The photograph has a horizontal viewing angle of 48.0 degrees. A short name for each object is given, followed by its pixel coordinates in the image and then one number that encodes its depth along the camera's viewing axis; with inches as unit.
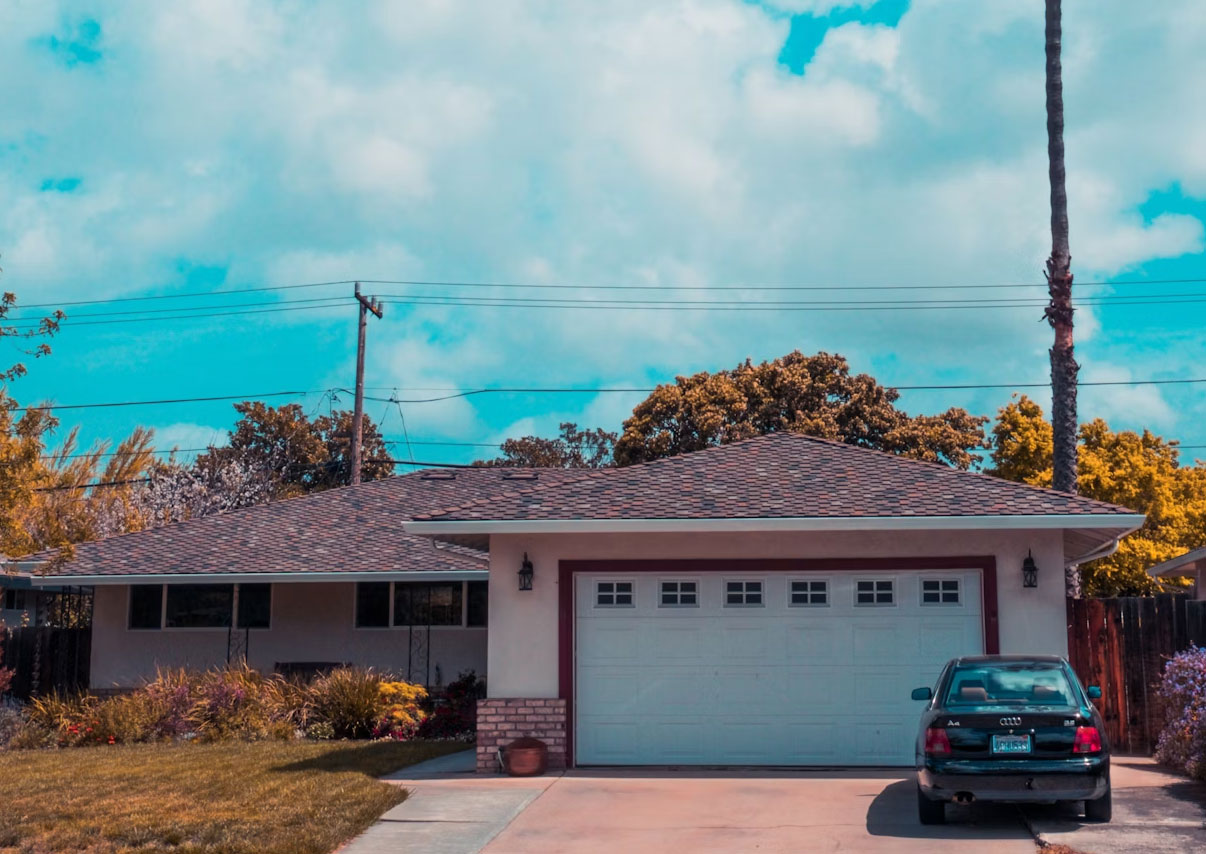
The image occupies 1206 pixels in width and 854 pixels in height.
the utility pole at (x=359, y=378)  1378.0
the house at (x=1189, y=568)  1006.4
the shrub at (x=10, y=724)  814.5
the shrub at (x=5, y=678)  794.4
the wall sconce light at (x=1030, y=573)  617.9
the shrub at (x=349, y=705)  800.3
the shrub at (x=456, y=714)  816.3
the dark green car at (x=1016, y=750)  433.1
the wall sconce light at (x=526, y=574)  638.5
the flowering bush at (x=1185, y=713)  553.6
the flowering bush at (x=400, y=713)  804.6
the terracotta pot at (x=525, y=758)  601.3
